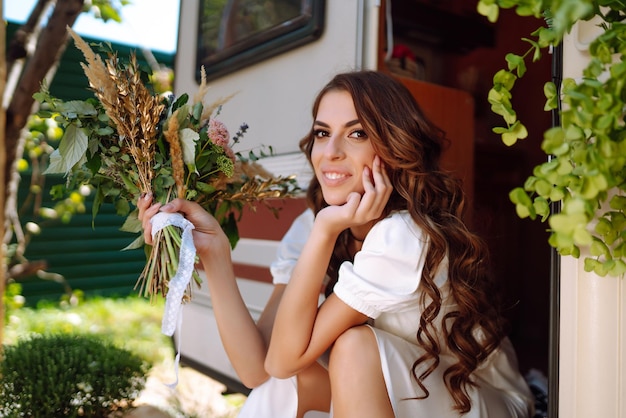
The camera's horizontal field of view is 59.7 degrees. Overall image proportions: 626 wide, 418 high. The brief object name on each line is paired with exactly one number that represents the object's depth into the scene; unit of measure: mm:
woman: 1535
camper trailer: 1375
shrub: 2180
